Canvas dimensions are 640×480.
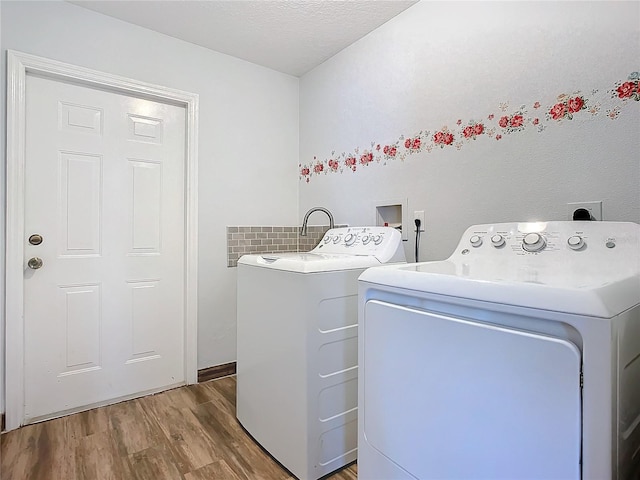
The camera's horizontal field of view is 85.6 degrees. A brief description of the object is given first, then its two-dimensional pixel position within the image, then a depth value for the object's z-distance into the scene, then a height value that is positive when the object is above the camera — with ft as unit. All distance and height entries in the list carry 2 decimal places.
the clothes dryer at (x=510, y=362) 2.19 -0.94
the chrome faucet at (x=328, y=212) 7.66 +0.59
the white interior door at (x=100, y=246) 6.03 -0.18
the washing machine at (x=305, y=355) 4.49 -1.62
